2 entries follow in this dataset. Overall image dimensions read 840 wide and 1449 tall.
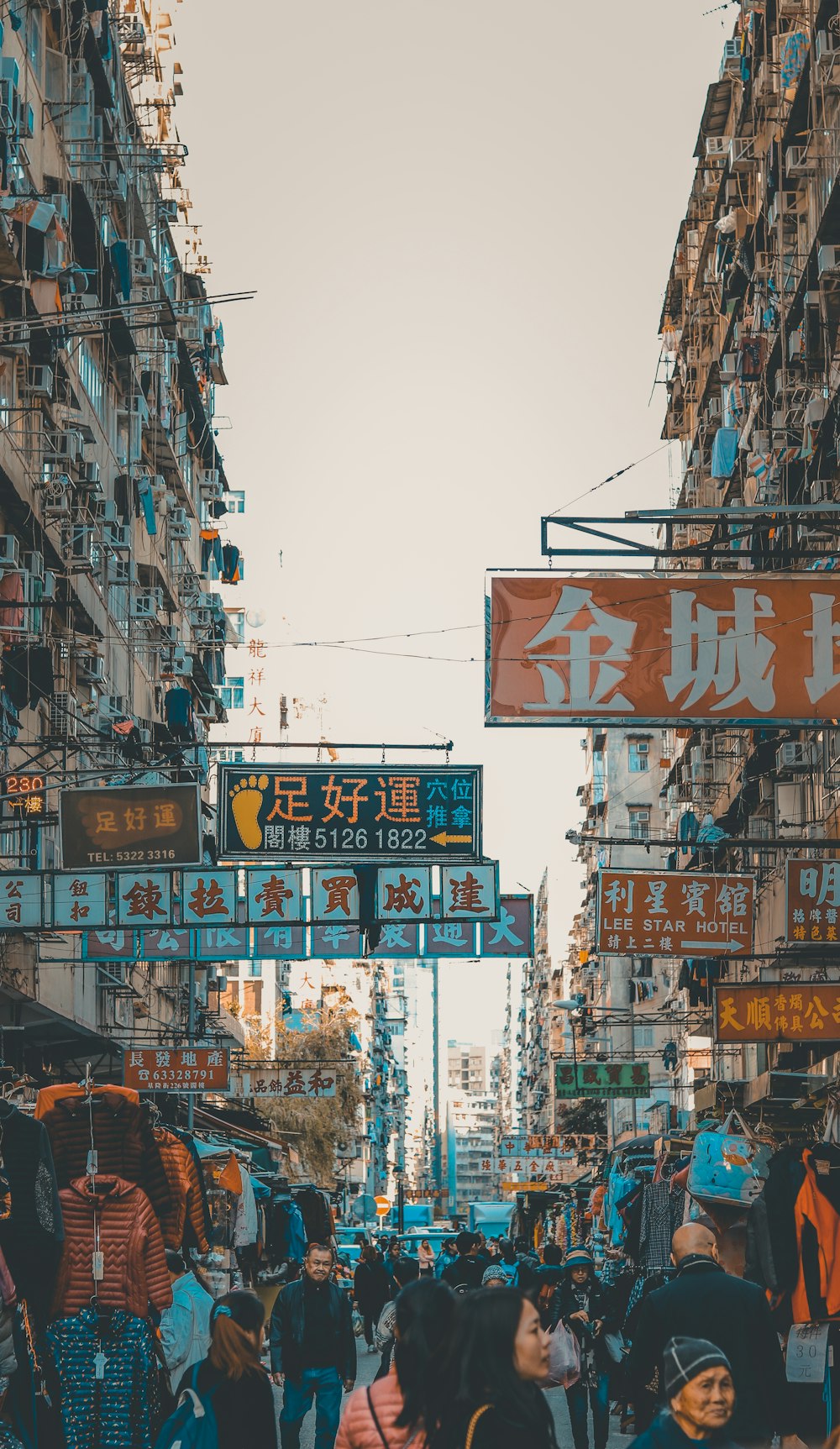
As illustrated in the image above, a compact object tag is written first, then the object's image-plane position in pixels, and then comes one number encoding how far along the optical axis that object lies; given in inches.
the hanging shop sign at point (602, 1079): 1668.3
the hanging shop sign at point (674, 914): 805.9
